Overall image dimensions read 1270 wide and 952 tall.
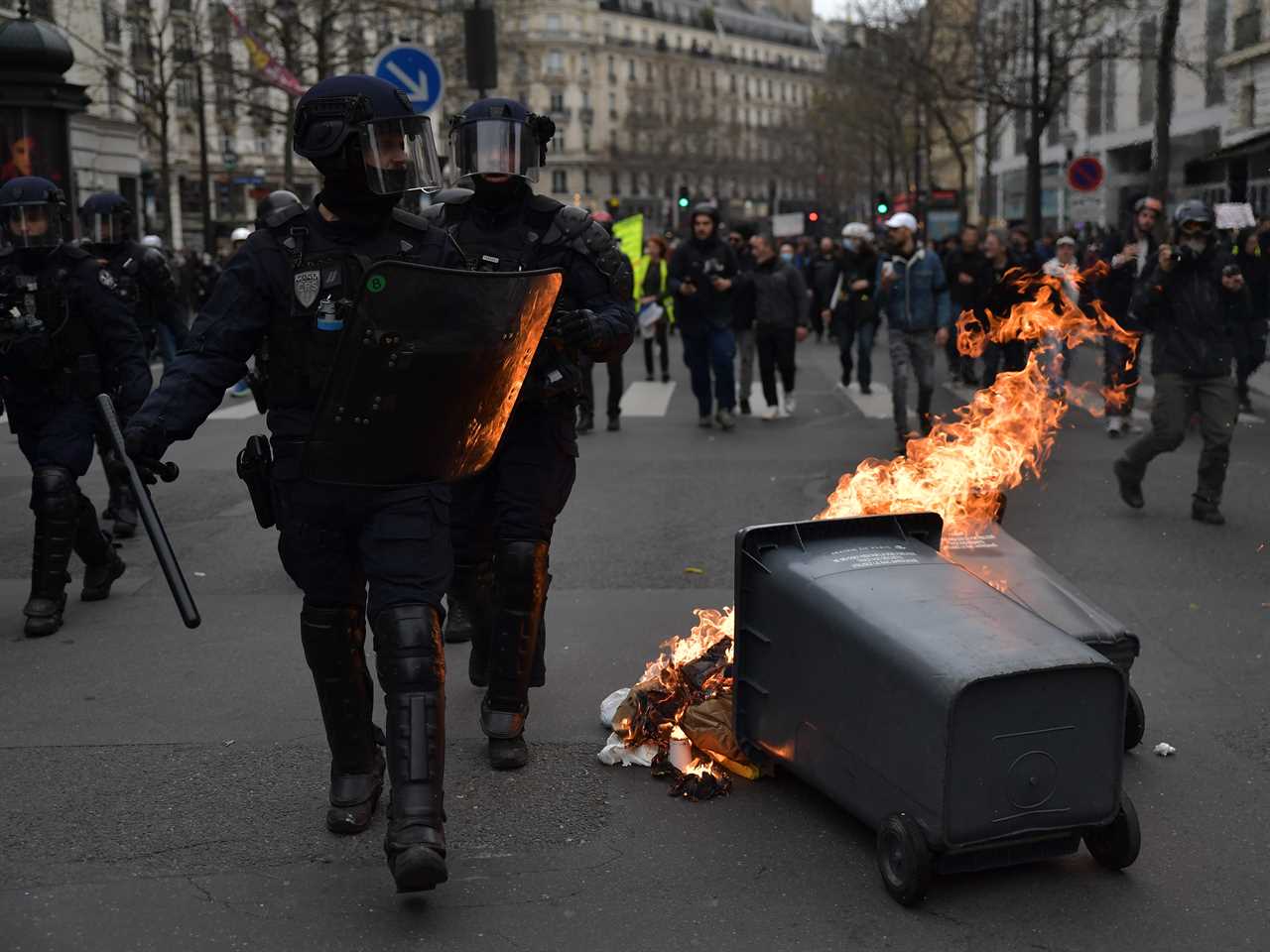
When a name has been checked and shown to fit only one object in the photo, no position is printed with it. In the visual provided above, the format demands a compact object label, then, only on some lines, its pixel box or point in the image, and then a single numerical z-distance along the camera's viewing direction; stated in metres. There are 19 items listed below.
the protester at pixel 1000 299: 13.54
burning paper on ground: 4.75
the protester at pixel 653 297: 17.73
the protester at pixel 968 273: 14.57
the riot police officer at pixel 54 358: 6.75
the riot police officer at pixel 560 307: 4.89
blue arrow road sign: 12.20
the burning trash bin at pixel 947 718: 3.68
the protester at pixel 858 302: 15.83
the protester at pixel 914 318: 12.16
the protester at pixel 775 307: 14.54
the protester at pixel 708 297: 13.48
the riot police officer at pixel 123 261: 9.07
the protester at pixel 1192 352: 9.09
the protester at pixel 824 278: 22.31
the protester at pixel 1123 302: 12.73
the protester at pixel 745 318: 14.70
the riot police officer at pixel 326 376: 3.87
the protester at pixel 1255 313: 13.64
